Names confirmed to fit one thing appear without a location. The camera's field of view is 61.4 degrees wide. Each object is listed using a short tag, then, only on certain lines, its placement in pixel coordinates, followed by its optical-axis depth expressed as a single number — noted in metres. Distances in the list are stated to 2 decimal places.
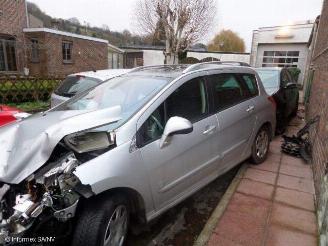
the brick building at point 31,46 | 15.30
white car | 5.51
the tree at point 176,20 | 18.38
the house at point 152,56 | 30.73
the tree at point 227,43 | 58.43
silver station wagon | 1.89
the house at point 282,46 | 22.81
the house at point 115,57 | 25.20
